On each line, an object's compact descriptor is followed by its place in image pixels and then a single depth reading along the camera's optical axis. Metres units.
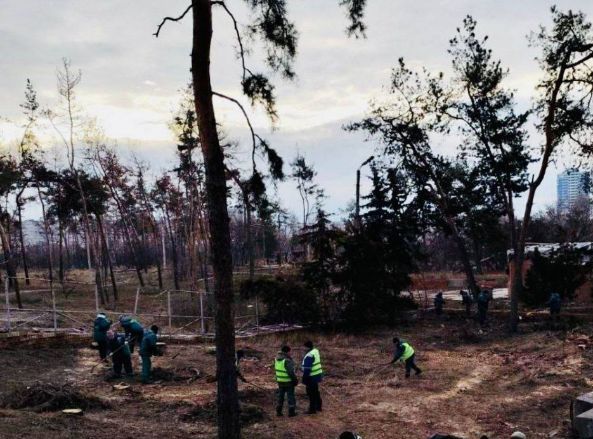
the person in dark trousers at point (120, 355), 15.25
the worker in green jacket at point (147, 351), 14.76
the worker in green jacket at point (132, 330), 15.84
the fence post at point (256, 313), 26.20
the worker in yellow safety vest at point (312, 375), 12.35
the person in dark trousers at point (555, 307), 25.22
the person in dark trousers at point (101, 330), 16.47
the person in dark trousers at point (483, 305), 25.97
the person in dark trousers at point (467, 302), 28.44
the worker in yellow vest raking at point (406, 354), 15.98
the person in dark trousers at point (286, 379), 12.06
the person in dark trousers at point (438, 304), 29.88
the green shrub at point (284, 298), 26.22
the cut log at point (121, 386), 14.08
